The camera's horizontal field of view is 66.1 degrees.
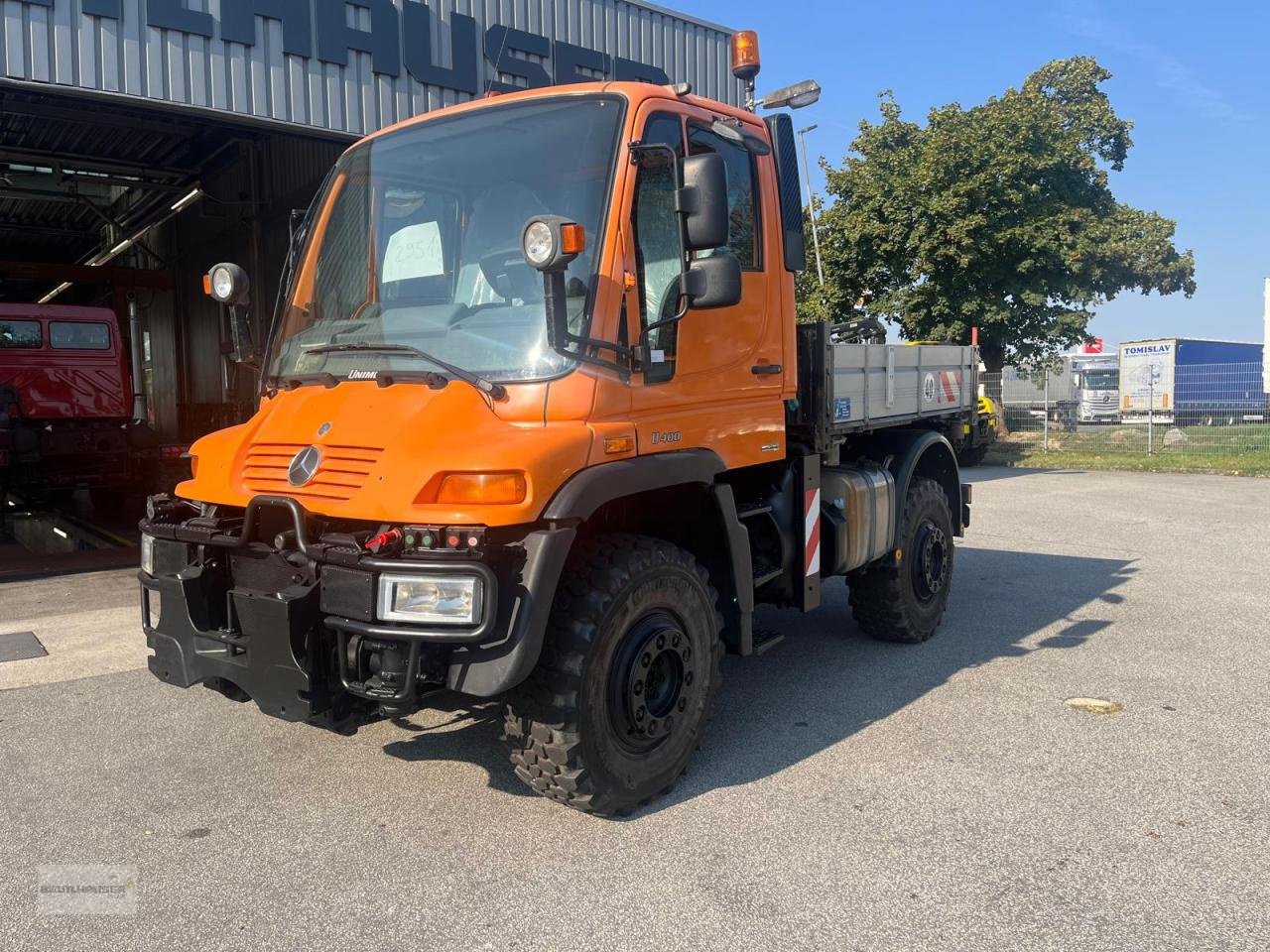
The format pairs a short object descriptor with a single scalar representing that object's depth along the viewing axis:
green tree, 21.22
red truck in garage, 13.09
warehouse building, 8.47
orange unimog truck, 3.33
